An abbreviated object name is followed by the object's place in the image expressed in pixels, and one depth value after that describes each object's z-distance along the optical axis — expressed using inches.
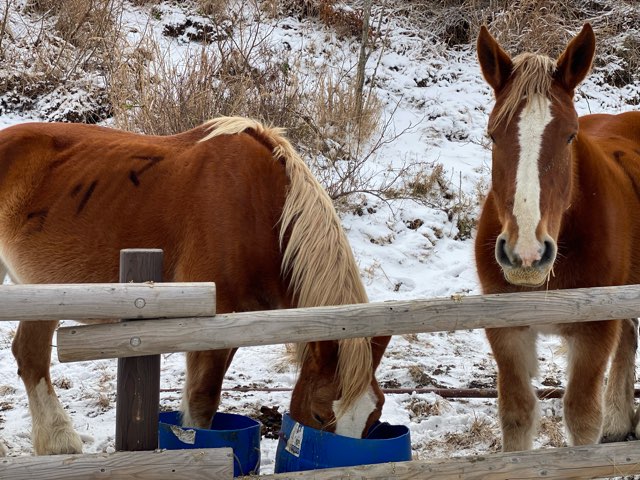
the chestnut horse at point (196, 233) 230.2
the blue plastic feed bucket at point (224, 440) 223.6
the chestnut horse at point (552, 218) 199.6
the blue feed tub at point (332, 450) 210.7
